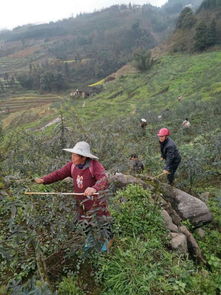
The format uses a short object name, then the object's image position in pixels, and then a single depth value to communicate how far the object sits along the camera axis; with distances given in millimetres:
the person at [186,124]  13379
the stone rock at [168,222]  4266
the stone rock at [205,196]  6041
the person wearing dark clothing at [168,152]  5695
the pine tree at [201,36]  41153
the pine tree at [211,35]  41091
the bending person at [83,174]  3189
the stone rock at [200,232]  4928
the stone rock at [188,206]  5012
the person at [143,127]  13226
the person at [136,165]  7124
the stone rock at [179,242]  3856
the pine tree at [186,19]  50469
